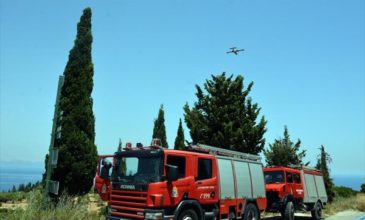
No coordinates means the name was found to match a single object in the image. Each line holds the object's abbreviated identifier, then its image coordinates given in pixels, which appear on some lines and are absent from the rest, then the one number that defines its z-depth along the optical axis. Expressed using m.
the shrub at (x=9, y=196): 28.70
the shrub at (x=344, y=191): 36.19
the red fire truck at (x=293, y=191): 16.72
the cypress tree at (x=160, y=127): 38.66
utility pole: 10.09
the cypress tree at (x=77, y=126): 17.31
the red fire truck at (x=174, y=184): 10.30
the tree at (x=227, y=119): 22.19
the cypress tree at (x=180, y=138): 34.58
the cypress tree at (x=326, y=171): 30.32
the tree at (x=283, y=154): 29.18
